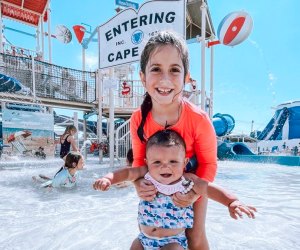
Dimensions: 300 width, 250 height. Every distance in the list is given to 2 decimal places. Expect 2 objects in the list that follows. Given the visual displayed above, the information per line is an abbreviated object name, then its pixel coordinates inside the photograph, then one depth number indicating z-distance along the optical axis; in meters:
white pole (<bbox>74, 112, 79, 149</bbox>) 10.49
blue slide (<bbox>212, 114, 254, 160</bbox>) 11.55
